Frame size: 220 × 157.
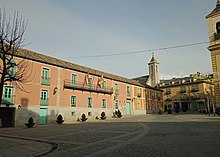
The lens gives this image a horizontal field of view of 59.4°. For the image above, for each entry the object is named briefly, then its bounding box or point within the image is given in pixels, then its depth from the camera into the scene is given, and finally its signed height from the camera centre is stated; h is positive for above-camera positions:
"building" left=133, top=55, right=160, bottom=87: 69.81 +10.57
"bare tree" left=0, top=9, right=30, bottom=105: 12.21 +4.31
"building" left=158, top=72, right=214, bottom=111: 56.51 +3.69
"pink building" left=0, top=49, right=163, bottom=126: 21.45 +1.64
